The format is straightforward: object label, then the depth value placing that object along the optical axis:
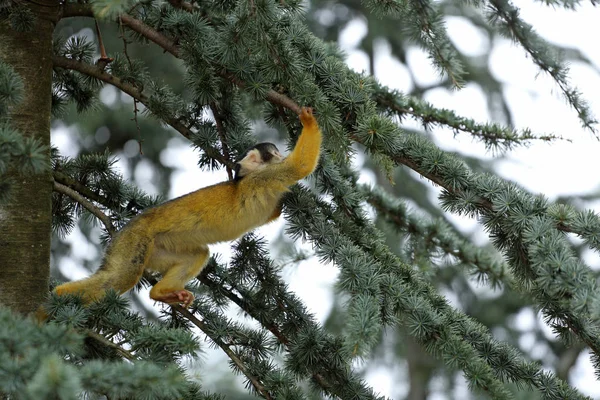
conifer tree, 5.50
